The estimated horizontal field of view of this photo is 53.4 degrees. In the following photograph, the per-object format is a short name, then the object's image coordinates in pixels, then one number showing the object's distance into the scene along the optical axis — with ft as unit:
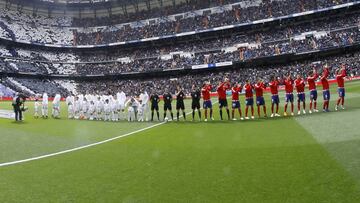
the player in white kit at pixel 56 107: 94.02
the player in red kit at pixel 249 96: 65.62
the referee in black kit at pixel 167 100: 73.67
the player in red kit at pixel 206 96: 69.15
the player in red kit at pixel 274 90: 64.31
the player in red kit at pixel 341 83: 62.39
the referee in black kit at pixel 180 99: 71.97
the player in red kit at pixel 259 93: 65.16
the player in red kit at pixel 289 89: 64.34
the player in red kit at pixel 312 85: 64.17
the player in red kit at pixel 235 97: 66.39
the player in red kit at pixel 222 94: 67.31
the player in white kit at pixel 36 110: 95.09
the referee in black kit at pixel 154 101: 75.36
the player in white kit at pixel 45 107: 94.56
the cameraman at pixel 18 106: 80.02
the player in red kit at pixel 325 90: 62.34
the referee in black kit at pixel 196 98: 69.21
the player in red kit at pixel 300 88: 64.38
